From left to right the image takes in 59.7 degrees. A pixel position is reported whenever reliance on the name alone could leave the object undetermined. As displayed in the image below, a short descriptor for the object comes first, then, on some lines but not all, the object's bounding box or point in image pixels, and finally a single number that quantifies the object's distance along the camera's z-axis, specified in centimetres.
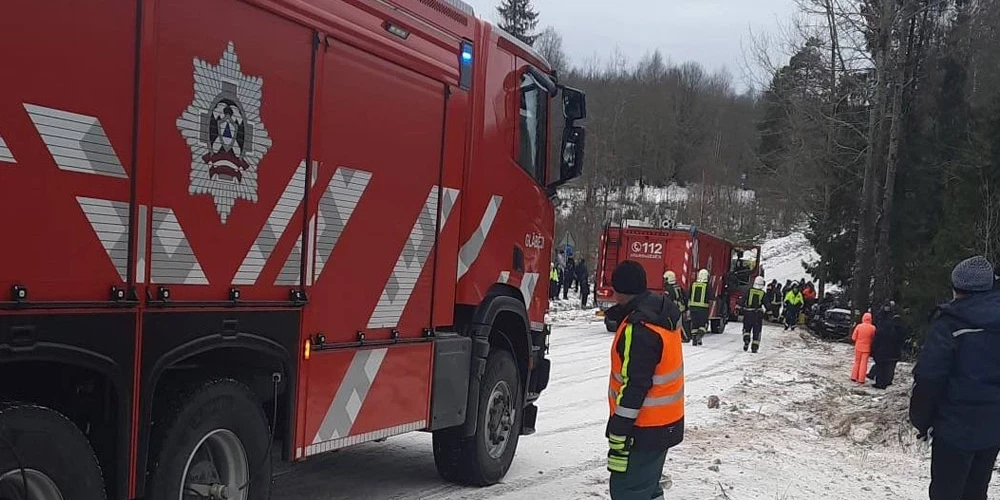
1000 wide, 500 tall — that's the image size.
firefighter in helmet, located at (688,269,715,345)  2084
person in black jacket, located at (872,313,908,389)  1495
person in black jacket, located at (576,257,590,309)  3095
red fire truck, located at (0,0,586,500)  329
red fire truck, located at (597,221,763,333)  2369
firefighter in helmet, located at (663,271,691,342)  1841
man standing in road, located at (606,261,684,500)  455
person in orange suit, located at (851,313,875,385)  1548
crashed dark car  2756
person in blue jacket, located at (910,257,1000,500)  498
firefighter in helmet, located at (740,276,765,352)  1989
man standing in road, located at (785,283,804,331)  2888
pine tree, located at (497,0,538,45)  6141
